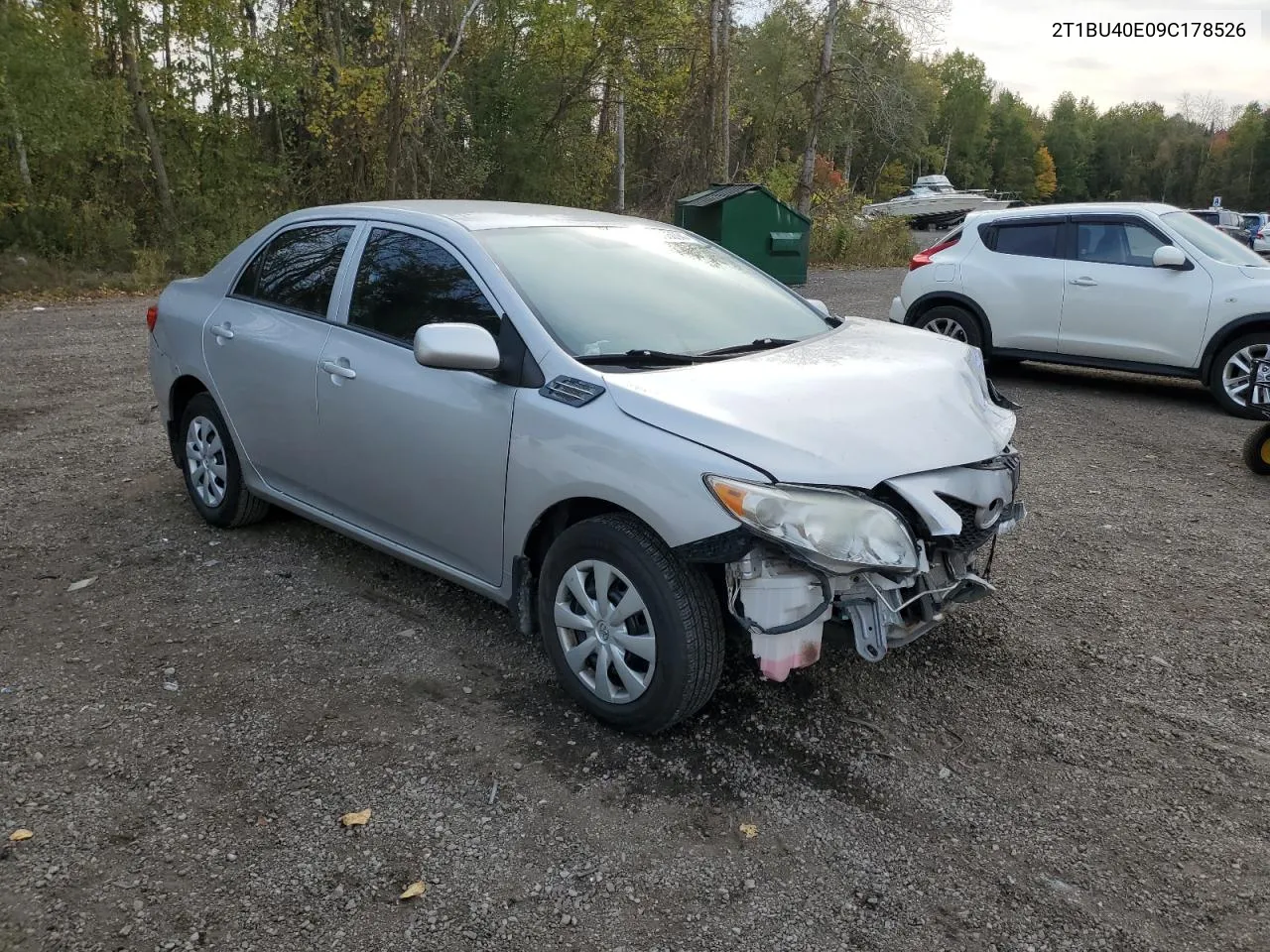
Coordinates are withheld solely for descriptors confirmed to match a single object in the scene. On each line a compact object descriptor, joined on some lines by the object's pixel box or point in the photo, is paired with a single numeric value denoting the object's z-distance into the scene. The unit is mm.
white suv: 8219
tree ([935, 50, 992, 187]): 87375
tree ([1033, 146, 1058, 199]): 100531
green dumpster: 14820
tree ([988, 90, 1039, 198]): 96000
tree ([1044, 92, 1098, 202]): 104812
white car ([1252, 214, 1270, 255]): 29733
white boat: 47219
